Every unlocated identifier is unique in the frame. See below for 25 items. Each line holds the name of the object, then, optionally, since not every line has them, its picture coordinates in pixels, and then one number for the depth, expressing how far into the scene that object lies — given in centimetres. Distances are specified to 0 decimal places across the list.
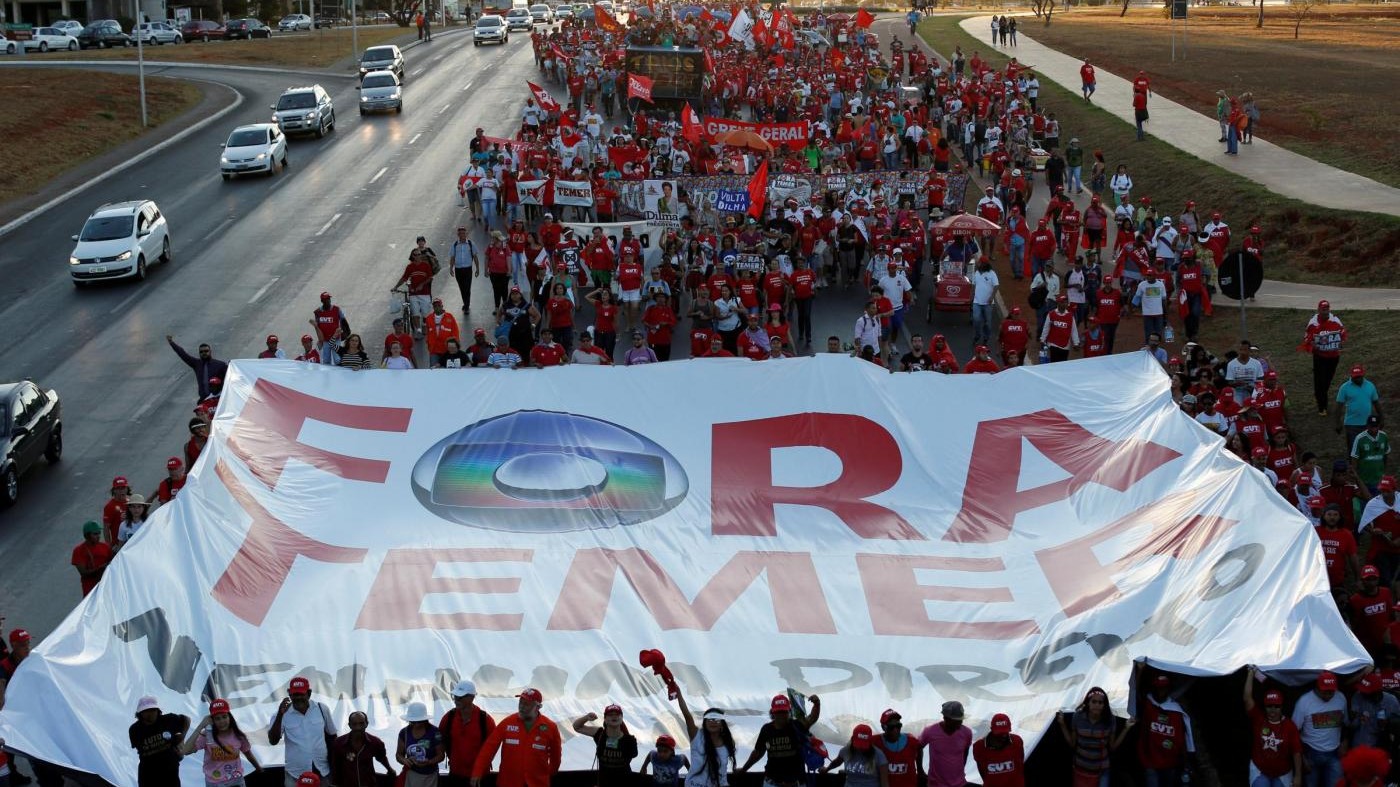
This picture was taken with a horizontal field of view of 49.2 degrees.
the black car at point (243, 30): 8694
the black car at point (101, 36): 7875
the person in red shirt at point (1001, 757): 1210
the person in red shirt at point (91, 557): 1616
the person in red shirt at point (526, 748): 1220
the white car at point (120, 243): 3158
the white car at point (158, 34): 8244
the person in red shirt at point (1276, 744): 1234
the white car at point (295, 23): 9525
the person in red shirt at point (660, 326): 2338
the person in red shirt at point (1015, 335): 2244
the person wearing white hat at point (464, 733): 1253
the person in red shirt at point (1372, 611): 1407
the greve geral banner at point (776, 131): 3634
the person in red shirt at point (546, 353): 2080
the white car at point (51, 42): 7706
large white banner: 1330
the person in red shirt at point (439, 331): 2220
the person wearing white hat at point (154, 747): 1217
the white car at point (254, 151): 4256
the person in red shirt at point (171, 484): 1733
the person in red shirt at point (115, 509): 1714
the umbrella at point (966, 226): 2806
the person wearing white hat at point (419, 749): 1230
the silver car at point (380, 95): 5416
